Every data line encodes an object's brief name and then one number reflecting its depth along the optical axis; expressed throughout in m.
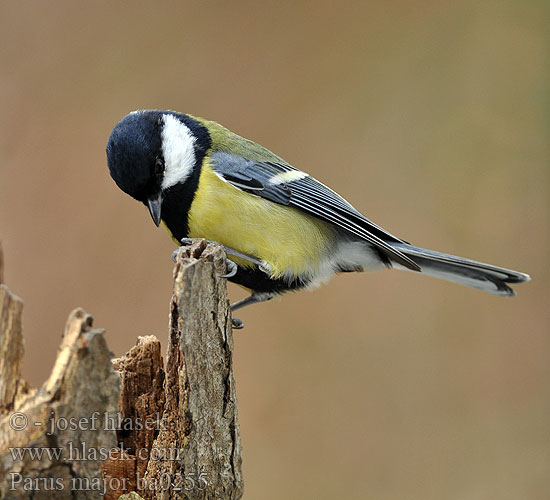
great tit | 3.50
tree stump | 3.44
